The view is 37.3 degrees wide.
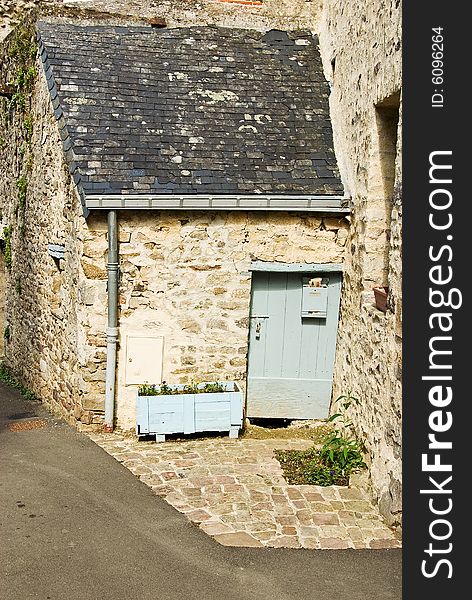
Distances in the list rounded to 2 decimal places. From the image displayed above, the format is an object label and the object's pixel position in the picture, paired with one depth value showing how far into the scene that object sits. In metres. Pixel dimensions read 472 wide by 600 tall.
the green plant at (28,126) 9.37
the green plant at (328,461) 6.43
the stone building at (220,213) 6.77
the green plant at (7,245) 11.27
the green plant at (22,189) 10.03
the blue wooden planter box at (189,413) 7.23
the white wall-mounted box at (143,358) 7.48
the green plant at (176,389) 7.47
